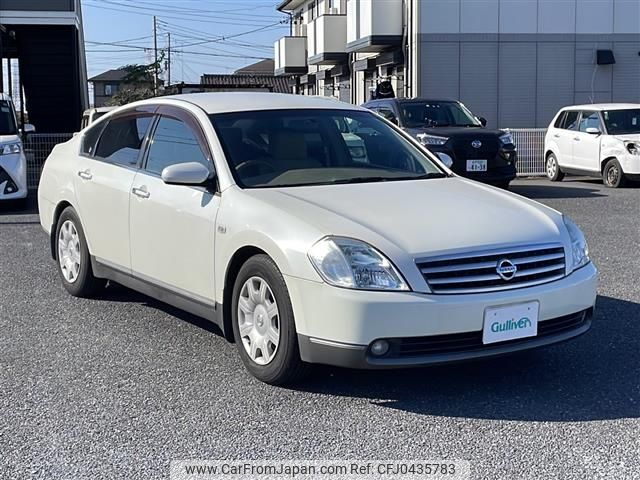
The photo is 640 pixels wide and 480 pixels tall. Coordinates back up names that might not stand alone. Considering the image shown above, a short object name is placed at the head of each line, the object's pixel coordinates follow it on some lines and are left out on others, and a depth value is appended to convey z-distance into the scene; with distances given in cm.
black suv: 1284
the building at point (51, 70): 2234
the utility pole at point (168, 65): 6542
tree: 5272
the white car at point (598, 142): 1449
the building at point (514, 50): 2278
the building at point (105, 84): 8609
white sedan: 409
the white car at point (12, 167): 1230
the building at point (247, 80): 4088
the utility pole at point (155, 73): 4726
